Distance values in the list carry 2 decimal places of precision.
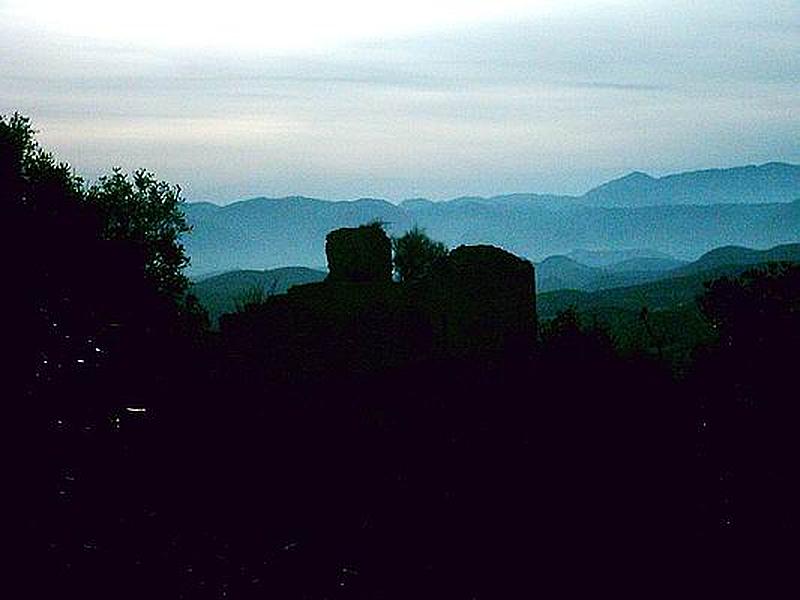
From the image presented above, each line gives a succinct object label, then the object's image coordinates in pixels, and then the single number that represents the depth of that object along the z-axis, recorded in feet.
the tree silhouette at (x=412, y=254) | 282.56
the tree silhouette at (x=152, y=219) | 208.54
